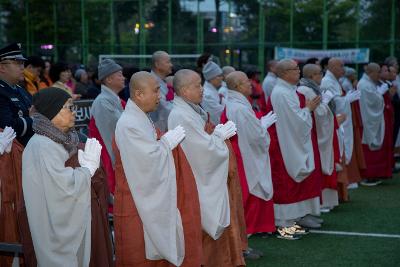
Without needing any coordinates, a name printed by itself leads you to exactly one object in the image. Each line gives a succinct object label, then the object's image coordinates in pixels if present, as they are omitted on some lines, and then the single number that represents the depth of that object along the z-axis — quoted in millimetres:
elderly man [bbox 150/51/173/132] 8391
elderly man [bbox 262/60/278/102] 11977
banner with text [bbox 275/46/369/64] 20469
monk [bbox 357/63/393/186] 11781
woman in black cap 4453
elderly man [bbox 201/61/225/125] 10070
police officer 5660
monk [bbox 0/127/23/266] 5191
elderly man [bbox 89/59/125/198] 7484
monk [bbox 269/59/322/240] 8086
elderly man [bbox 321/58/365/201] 10125
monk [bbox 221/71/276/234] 7410
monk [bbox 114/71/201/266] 5176
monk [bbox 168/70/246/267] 5879
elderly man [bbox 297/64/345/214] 8781
